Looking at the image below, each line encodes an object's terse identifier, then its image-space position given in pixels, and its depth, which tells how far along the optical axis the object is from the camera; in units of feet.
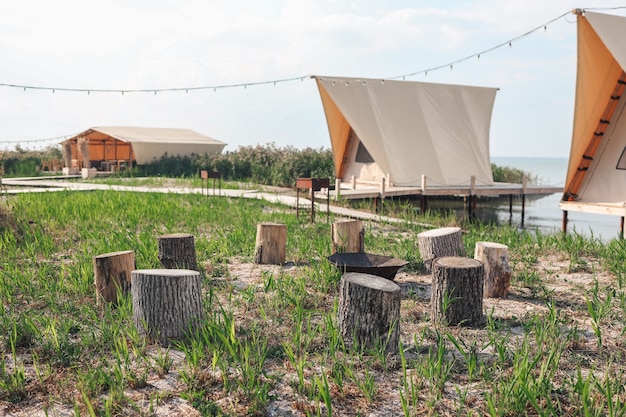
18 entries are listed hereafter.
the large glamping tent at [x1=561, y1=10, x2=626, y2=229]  38.29
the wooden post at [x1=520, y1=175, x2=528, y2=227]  68.33
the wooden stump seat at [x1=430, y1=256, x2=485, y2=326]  16.44
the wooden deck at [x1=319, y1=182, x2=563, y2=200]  55.06
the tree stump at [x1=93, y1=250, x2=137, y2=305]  18.42
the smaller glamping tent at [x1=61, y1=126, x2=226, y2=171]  99.14
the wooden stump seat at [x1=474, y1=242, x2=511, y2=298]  19.74
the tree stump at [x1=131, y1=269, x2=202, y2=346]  15.20
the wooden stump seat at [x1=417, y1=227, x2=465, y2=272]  23.27
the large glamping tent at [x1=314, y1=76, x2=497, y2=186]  59.57
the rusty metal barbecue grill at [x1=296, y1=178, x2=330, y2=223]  34.55
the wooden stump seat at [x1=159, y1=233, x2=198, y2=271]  21.77
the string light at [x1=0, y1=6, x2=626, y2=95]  56.25
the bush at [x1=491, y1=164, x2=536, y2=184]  92.58
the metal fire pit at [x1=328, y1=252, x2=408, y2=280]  18.80
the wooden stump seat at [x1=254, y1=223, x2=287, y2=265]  24.49
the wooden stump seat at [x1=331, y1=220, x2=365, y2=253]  24.02
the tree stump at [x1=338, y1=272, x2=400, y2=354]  14.51
